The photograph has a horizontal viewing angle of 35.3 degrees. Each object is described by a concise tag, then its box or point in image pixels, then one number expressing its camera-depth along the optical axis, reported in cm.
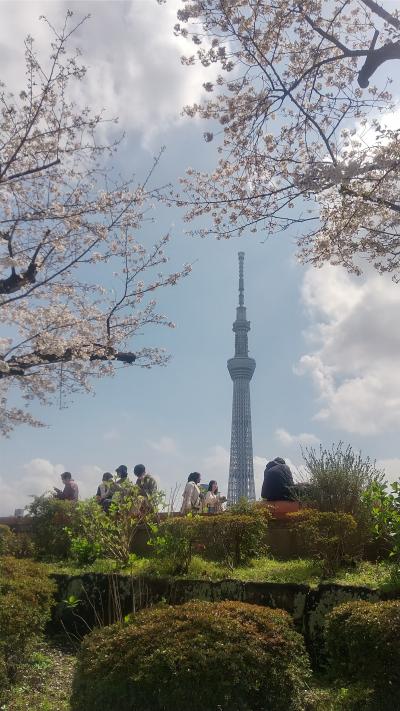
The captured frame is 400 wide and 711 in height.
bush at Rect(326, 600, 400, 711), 389
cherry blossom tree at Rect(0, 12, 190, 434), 850
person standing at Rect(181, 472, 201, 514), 1040
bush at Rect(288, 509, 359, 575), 700
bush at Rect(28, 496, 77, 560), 1023
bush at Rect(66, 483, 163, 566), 798
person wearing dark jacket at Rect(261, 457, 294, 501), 1000
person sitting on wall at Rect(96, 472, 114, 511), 1093
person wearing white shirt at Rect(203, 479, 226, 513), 1137
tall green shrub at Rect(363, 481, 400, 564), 621
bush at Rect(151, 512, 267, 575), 765
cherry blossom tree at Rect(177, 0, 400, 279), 639
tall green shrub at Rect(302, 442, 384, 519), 812
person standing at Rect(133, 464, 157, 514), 1008
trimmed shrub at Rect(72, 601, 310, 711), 371
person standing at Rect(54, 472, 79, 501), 1193
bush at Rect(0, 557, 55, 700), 562
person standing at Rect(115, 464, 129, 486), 1133
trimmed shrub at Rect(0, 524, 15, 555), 947
